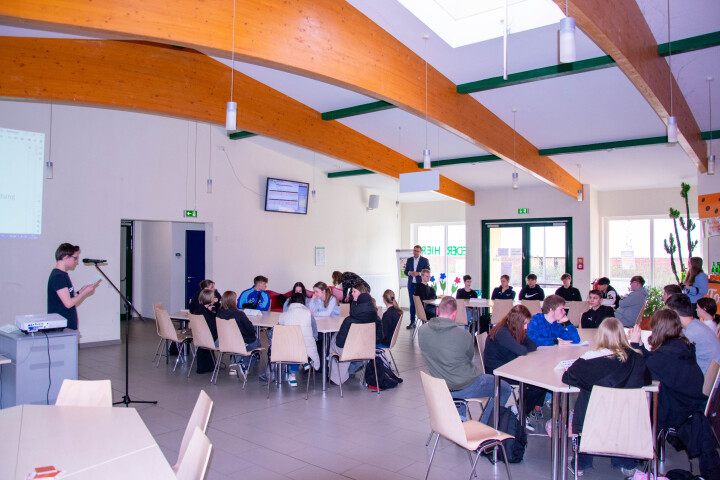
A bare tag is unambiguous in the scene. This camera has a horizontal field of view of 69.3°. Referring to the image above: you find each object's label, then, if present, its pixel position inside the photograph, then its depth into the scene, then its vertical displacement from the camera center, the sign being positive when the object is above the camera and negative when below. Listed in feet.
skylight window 15.62 +7.56
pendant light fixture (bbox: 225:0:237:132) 13.34 +3.61
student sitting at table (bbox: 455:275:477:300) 32.12 -2.14
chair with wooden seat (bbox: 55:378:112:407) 9.35 -2.50
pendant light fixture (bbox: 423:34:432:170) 19.83 +3.78
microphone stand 16.38 -4.72
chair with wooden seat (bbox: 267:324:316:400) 17.38 -3.02
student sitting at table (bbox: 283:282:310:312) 24.55 -1.54
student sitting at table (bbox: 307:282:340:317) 21.99 -2.03
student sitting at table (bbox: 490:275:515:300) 30.45 -2.01
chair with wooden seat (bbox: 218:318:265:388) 18.43 -2.97
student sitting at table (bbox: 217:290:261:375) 19.24 -2.27
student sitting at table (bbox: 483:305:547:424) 13.56 -2.26
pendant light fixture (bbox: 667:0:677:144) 16.28 +4.14
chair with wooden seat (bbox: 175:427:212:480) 6.61 -2.62
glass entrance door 39.11 +0.54
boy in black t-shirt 15.46 -1.04
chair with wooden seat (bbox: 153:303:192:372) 21.71 -3.24
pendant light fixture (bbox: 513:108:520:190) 26.61 +5.17
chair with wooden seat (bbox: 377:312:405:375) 19.99 -3.17
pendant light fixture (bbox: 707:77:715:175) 21.31 +4.13
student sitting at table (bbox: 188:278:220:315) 20.80 -2.01
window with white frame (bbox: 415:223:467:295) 46.21 +0.66
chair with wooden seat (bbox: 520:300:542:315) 26.66 -2.42
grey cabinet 13.03 -2.88
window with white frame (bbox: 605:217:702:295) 36.45 +0.64
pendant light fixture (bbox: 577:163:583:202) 34.16 +4.16
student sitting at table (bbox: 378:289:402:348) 20.26 -2.60
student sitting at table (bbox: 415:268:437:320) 30.50 -2.27
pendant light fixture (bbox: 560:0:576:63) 9.78 +4.12
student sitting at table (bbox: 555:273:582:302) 29.66 -1.93
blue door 35.81 -0.26
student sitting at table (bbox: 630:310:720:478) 10.73 -2.72
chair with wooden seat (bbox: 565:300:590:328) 24.90 -2.46
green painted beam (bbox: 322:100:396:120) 23.26 +6.90
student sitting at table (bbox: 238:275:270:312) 24.80 -2.04
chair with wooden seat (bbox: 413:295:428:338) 30.22 -3.03
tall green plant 28.78 +2.24
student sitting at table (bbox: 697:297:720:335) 14.97 -1.46
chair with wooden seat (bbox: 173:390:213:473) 8.43 -2.61
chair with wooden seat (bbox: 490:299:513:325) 27.20 -2.61
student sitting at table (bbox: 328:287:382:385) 18.44 -2.24
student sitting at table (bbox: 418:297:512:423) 13.08 -2.61
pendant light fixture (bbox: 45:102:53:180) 23.57 +4.14
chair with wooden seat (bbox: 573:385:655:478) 9.65 -3.10
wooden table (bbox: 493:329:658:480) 10.88 -2.65
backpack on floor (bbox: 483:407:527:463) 12.05 -4.14
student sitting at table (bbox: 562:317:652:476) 10.55 -2.24
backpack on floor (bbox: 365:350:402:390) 19.29 -4.44
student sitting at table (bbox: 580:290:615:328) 20.46 -2.12
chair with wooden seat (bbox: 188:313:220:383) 19.81 -3.00
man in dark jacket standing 36.70 -0.79
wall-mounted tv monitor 35.36 +4.20
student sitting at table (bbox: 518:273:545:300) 30.60 -1.97
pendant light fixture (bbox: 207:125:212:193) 32.27 +6.41
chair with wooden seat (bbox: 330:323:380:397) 17.78 -3.00
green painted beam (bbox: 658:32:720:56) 15.57 +6.62
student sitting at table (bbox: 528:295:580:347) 15.43 -2.09
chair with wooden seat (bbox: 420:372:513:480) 9.67 -3.20
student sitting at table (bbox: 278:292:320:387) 18.41 -2.35
